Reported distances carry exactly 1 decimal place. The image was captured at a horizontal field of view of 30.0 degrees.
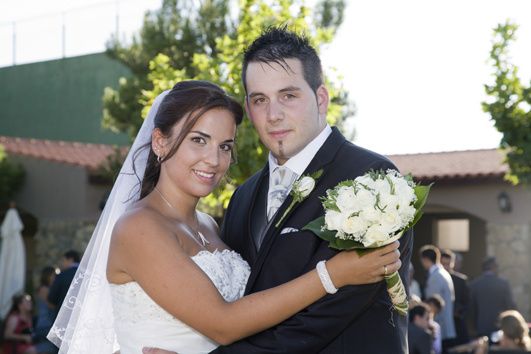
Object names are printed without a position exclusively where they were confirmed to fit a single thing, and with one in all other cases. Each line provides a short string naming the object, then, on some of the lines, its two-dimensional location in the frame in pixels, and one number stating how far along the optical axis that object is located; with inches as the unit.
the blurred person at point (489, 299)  509.7
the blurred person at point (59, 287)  405.1
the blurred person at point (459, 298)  509.0
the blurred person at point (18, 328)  457.4
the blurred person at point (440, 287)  481.7
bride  157.8
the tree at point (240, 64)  362.6
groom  156.9
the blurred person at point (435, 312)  413.7
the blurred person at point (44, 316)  394.9
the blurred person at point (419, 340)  363.6
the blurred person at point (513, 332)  356.8
